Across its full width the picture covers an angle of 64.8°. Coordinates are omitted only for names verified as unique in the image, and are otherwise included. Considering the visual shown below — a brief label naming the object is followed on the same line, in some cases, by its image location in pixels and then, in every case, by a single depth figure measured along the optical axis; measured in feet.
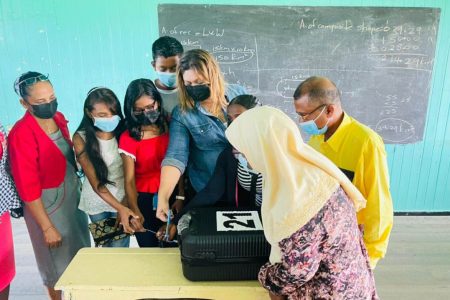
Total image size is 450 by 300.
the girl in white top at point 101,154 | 5.42
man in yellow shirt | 4.70
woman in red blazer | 5.18
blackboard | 9.80
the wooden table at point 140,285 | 3.71
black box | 3.70
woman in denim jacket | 5.25
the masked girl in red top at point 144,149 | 5.41
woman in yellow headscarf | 3.13
